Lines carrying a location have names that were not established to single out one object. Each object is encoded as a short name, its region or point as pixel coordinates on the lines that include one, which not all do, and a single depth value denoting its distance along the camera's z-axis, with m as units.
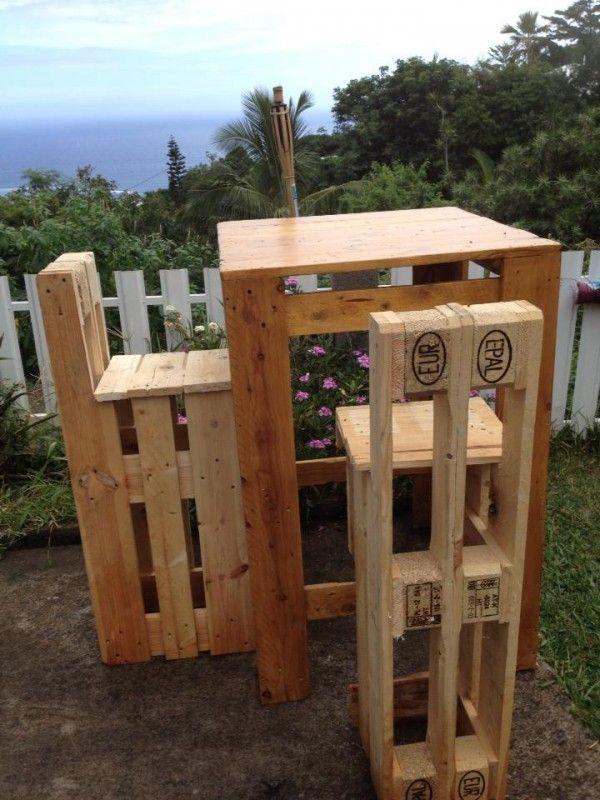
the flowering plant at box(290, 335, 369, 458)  4.04
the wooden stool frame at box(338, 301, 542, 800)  1.57
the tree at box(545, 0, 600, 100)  25.41
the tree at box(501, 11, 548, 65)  32.03
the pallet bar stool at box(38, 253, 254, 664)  2.53
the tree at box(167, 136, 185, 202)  37.00
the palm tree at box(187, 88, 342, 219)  26.14
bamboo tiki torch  2.99
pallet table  2.18
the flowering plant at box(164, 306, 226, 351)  4.25
